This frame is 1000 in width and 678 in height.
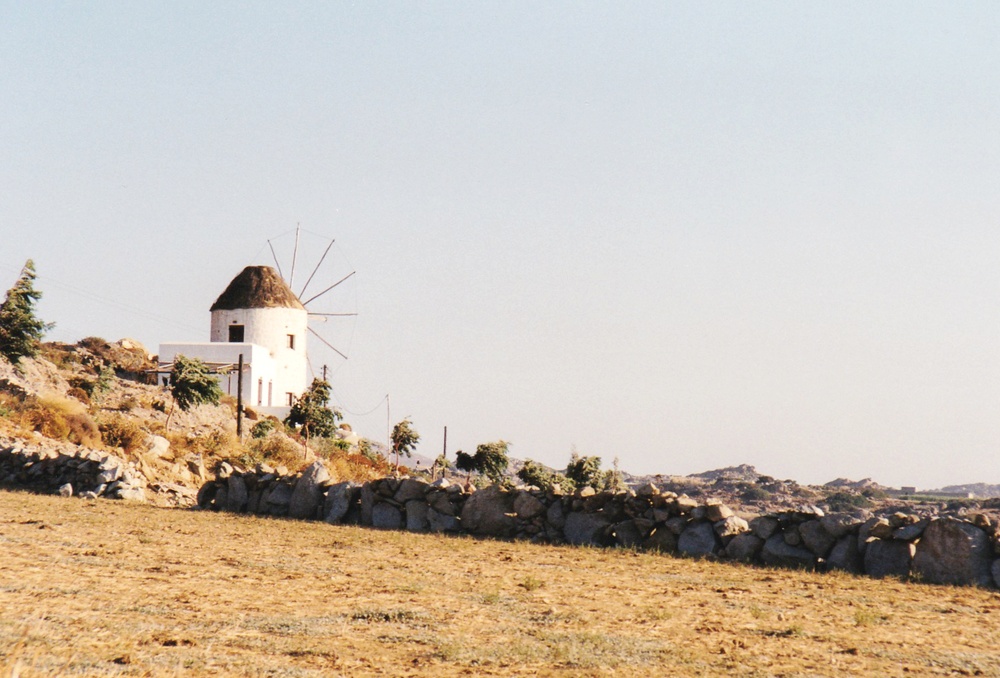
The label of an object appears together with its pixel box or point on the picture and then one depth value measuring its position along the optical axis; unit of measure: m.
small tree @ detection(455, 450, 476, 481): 67.62
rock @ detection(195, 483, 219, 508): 26.64
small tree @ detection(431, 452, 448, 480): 72.61
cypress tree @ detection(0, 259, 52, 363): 51.22
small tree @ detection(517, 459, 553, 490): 62.38
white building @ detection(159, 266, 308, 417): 69.38
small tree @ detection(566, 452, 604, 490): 67.06
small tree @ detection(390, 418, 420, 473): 68.88
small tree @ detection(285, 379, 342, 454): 58.62
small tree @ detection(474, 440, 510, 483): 66.31
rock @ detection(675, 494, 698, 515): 19.28
